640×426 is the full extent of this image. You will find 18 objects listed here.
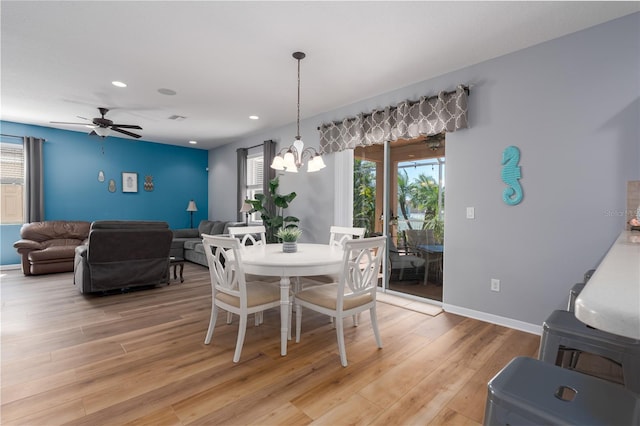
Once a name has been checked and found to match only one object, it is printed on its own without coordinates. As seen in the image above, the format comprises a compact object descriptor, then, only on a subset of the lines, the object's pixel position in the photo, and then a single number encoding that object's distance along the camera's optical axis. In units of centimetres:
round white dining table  228
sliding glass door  368
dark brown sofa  492
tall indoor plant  502
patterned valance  323
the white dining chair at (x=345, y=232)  320
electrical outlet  304
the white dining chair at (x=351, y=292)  220
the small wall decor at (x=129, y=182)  675
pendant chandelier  277
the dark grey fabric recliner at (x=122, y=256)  376
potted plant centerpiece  287
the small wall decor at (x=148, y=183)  704
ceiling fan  445
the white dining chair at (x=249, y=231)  344
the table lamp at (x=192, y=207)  741
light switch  320
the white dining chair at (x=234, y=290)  226
